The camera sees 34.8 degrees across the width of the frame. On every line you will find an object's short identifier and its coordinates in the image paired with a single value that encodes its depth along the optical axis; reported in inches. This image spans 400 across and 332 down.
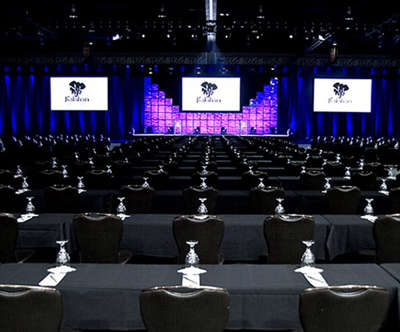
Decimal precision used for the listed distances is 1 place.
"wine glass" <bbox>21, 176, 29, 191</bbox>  400.5
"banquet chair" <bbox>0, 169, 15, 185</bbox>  428.1
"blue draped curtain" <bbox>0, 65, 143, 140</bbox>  1373.0
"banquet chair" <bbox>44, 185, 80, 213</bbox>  341.4
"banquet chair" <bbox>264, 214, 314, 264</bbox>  228.4
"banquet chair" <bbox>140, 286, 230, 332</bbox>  131.7
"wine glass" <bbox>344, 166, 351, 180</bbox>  496.3
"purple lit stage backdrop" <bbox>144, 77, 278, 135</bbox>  1430.9
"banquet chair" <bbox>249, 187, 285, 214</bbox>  338.6
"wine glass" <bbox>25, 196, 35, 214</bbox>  279.1
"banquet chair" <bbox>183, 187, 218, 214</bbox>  344.2
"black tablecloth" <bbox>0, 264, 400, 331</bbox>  162.2
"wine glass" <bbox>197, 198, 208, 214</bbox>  274.1
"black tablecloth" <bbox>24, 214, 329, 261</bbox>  265.4
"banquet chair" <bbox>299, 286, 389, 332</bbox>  131.8
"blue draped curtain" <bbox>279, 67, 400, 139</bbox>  1354.6
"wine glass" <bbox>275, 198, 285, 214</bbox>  280.5
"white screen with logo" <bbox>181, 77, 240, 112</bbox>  1302.9
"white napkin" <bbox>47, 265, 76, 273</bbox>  175.9
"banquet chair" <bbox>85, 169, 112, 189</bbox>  436.8
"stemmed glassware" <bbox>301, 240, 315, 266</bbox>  176.4
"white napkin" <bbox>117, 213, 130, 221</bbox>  279.4
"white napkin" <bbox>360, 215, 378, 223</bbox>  274.3
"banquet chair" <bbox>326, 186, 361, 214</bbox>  343.6
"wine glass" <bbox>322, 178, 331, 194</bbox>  406.3
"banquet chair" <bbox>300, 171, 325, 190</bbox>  436.8
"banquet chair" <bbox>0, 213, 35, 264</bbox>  229.0
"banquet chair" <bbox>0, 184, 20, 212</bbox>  325.1
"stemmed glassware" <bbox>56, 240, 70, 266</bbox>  177.9
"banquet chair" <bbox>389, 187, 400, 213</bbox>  345.4
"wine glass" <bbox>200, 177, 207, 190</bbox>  410.8
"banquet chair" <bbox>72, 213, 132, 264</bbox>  231.8
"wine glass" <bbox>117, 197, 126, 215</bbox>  283.1
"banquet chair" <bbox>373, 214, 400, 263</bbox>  225.9
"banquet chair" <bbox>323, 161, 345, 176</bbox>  520.1
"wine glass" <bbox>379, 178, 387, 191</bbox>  393.7
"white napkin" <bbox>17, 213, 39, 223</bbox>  270.5
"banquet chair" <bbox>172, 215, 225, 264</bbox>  226.5
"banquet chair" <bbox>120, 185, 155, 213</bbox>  339.9
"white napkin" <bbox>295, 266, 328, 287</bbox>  164.7
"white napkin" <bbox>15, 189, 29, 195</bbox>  379.8
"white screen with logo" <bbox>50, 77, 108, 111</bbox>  1315.2
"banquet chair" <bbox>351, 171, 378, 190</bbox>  436.8
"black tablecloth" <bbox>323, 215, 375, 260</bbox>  265.1
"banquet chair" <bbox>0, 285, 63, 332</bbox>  131.0
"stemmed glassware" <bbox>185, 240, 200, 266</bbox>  175.8
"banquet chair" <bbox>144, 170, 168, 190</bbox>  437.4
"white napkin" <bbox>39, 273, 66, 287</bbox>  164.2
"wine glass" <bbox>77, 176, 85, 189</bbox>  413.1
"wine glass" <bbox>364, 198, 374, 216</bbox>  279.5
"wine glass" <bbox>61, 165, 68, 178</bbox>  518.7
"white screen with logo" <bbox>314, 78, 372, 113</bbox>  1304.1
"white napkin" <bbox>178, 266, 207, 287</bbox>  165.5
